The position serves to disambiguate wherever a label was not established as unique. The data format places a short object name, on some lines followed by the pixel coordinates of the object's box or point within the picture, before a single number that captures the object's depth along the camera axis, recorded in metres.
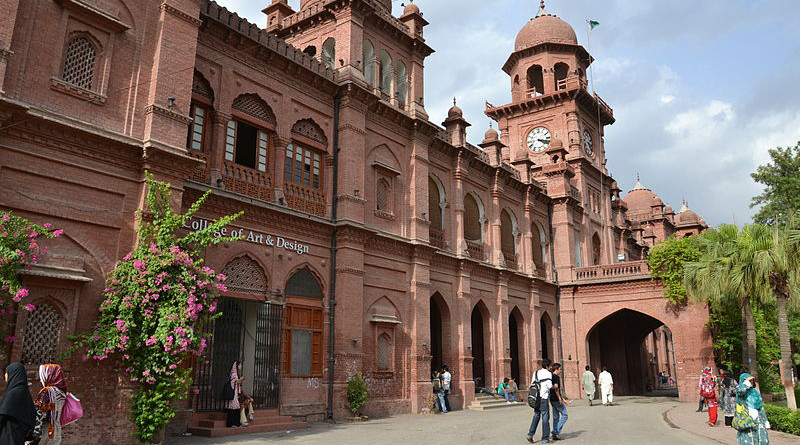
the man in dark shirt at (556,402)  12.38
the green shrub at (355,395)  17.22
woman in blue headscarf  10.88
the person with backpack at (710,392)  16.33
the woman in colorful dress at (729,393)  15.74
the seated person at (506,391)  25.08
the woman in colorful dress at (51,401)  7.98
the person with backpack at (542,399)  12.22
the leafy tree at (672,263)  27.39
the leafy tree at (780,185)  30.00
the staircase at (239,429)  13.28
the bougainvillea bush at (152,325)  11.28
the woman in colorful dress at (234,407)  13.66
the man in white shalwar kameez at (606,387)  24.72
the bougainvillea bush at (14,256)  9.73
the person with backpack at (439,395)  20.78
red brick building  11.46
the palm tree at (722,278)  19.33
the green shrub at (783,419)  14.75
